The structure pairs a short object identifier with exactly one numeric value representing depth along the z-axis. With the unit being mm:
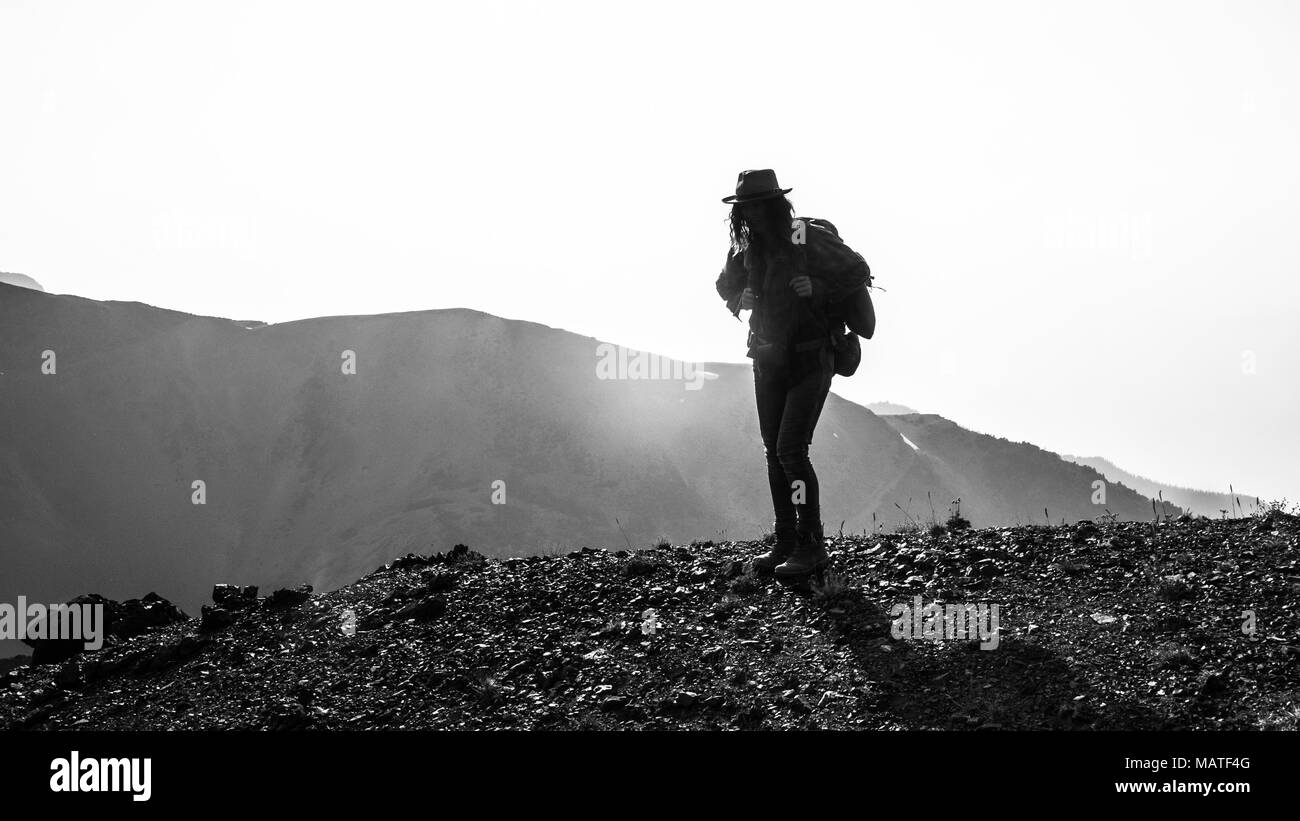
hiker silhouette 7059
